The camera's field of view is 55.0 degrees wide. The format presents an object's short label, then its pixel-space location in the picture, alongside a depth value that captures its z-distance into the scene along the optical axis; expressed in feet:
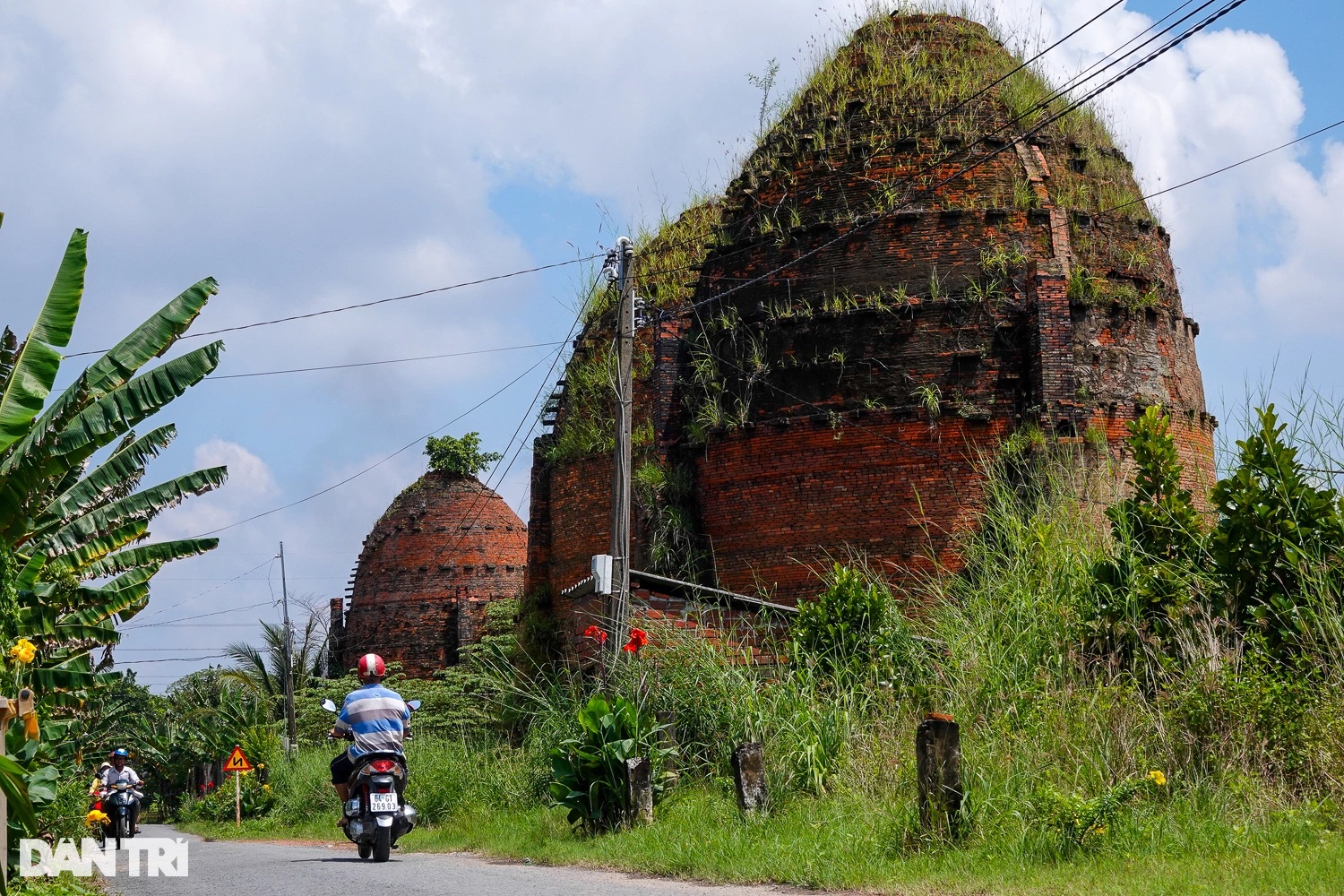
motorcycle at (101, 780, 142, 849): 61.46
